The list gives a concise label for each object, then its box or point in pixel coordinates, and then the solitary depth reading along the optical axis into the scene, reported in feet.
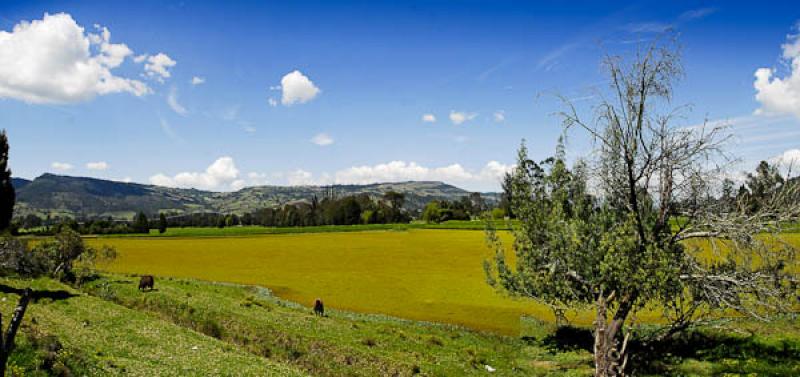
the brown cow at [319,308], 107.65
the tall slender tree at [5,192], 127.13
